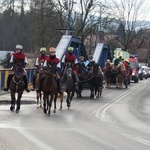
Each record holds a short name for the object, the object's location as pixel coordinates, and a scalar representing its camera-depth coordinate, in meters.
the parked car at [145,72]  69.66
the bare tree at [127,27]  72.88
